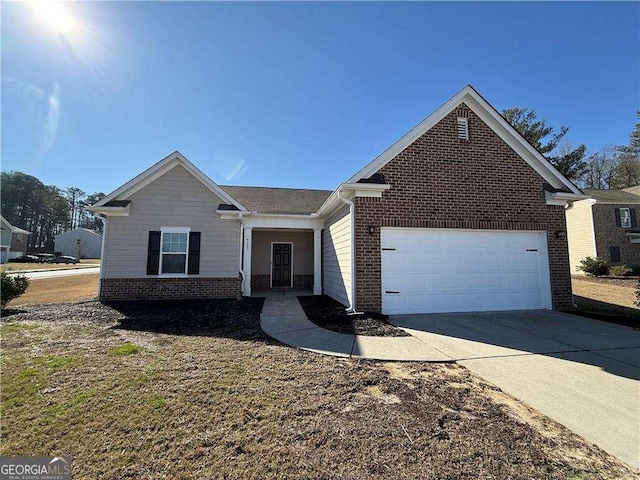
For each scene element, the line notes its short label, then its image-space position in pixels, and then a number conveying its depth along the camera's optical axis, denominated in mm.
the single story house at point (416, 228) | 8055
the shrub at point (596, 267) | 17359
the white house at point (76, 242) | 52531
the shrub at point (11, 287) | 8977
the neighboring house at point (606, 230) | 20766
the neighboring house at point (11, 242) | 36844
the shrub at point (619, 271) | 16844
